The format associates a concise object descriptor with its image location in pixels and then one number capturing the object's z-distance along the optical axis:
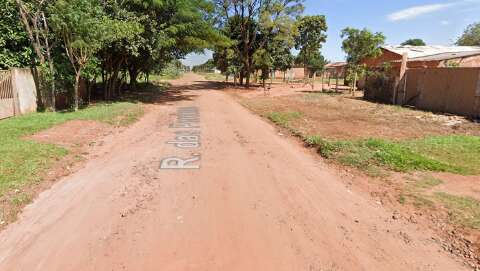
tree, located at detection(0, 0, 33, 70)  11.85
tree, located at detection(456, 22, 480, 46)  46.44
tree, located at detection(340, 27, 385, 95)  21.42
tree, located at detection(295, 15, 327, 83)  48.56
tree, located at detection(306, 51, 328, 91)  55.25
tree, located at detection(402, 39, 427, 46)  74.53
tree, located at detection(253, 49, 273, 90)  30.06
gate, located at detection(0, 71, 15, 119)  10.63
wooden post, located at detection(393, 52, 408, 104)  16.66
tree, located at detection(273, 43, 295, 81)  32.06
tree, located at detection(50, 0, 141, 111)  11.57
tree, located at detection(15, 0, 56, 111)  11.55
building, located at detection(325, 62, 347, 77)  46.97
